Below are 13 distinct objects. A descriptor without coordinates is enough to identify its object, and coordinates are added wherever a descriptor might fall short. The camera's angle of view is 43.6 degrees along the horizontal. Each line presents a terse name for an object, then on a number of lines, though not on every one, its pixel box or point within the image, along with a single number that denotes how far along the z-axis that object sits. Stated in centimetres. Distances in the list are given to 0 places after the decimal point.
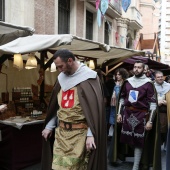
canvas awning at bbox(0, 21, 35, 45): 273
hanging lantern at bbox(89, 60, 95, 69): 650
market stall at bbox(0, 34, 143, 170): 385
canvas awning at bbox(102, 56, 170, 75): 673
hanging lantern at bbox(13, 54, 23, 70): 438
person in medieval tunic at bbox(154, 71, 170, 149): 450
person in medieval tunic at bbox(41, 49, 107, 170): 244
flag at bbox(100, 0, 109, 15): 1103
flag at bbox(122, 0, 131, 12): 1221
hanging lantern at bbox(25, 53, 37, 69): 469
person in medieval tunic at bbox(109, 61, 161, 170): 352
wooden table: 385
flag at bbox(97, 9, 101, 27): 1140
